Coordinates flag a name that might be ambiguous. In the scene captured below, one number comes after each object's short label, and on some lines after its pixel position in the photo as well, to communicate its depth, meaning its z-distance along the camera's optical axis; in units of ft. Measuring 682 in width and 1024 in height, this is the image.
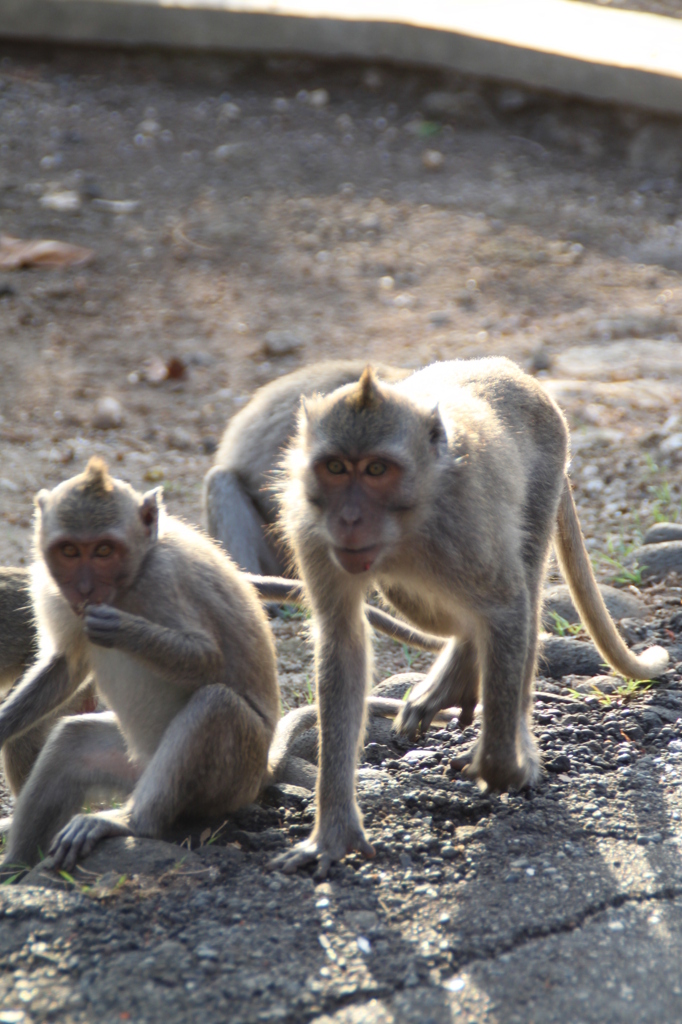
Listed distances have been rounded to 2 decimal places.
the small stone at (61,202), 66.69
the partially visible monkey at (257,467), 39.63
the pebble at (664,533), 37.37
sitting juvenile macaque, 21.80
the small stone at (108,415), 49.96
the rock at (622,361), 51.67
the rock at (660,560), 35.70
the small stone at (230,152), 73.46
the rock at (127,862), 20.31
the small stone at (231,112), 76.69
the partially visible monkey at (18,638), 29.71
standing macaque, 20.99
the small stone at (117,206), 67.62
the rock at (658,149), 71.05
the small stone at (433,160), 73.41
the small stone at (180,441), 49.19
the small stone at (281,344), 56.70
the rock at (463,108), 75.20
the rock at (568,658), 31.09
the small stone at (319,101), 77.61
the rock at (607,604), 33.42
